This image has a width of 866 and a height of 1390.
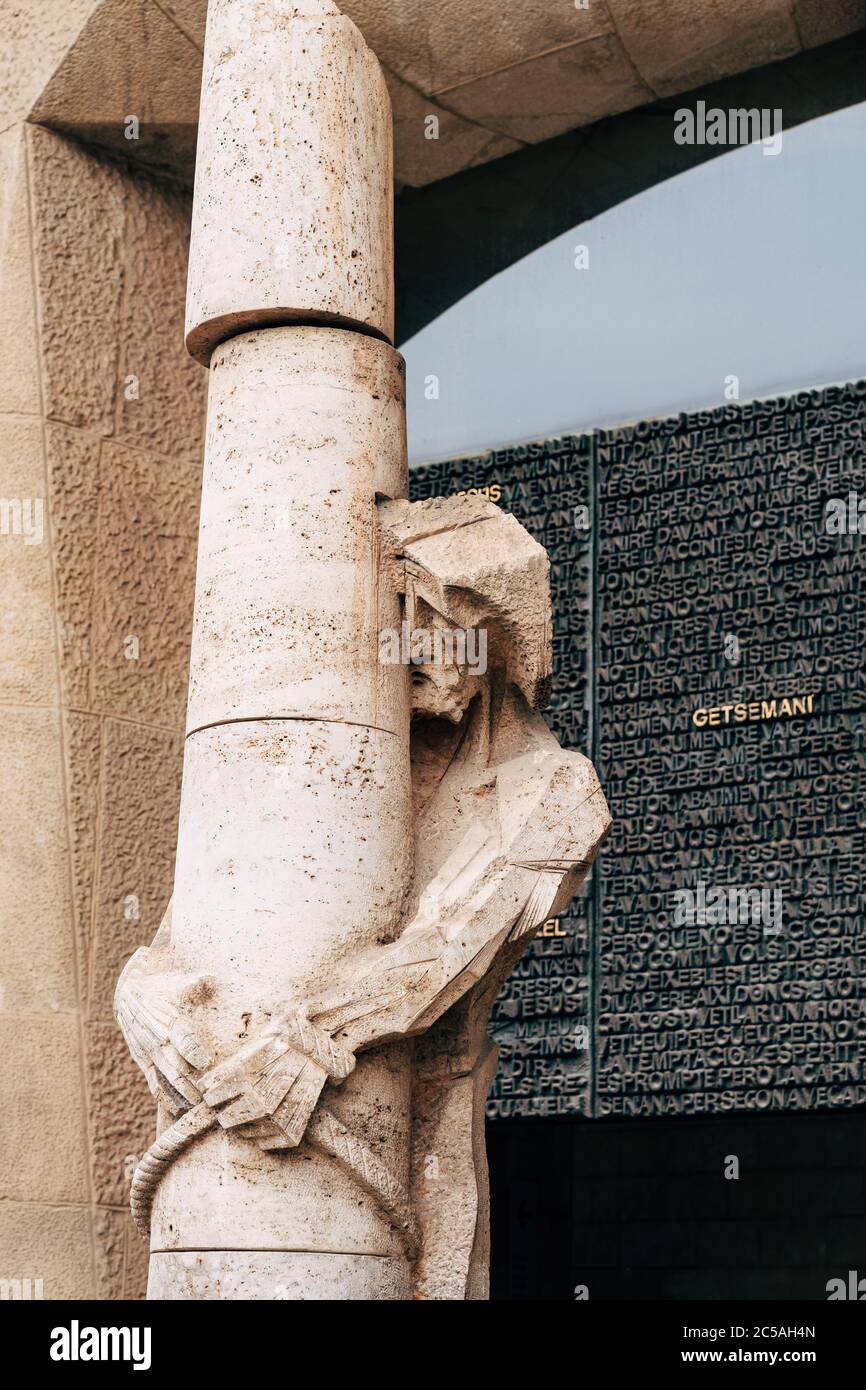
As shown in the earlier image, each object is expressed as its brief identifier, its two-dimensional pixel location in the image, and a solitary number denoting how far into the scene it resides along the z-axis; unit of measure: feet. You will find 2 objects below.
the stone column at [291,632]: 19.98
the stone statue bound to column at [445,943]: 19.83
